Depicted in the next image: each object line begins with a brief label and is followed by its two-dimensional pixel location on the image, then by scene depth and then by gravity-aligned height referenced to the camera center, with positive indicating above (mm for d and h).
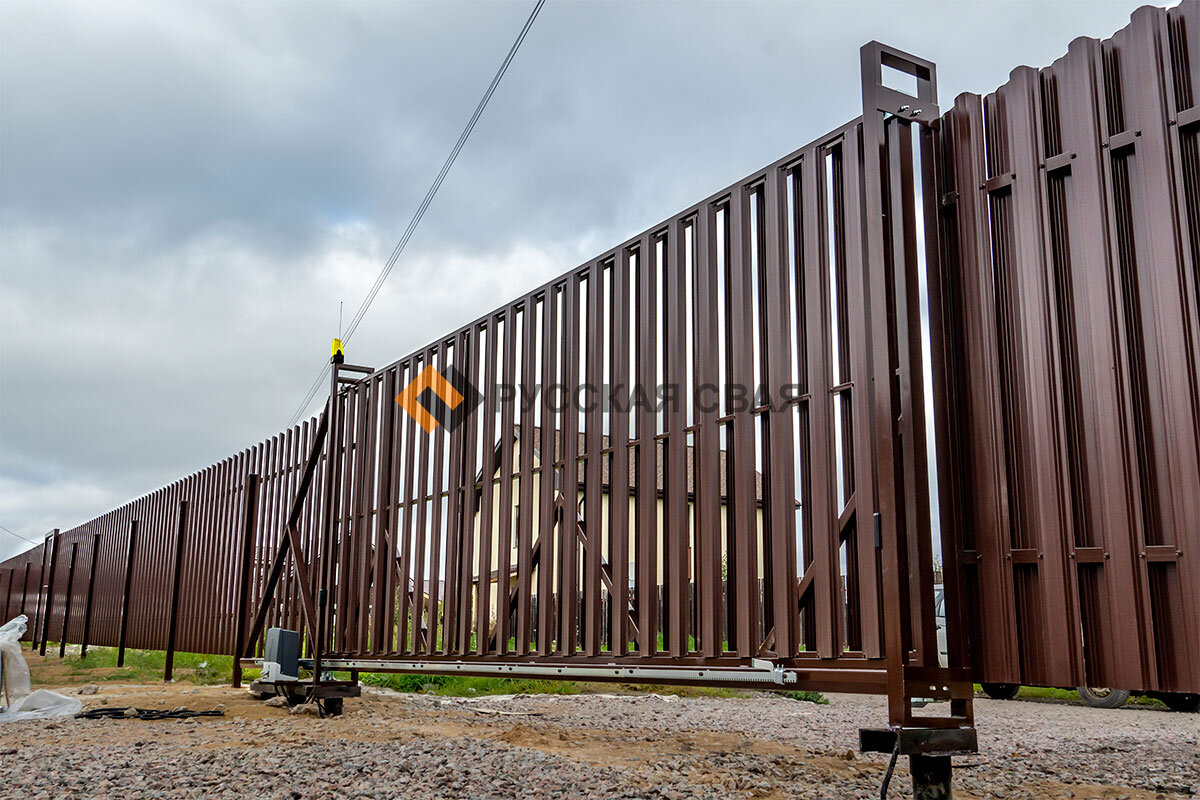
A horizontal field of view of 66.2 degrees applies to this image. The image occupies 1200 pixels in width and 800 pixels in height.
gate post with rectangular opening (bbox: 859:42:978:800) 3424 +644
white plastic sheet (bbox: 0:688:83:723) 6520 -869
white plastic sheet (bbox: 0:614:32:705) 6633 -608
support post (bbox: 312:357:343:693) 7469 +484
